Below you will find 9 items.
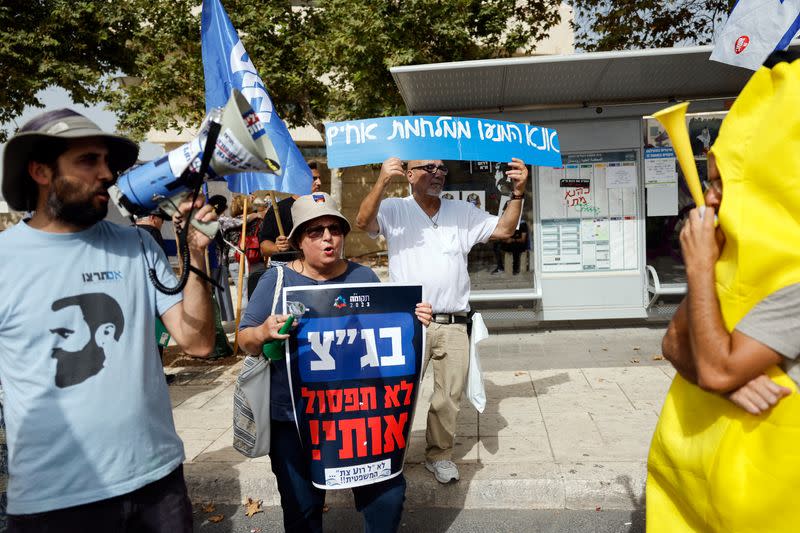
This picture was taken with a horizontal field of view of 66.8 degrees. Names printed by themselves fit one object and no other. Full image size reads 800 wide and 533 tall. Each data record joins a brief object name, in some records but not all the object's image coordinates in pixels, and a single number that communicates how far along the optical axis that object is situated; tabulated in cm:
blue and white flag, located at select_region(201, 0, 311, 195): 465
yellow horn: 174
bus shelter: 712
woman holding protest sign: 269
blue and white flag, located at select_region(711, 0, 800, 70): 415
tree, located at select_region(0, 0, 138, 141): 1265
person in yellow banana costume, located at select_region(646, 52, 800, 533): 160
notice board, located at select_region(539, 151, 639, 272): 741
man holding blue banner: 381
